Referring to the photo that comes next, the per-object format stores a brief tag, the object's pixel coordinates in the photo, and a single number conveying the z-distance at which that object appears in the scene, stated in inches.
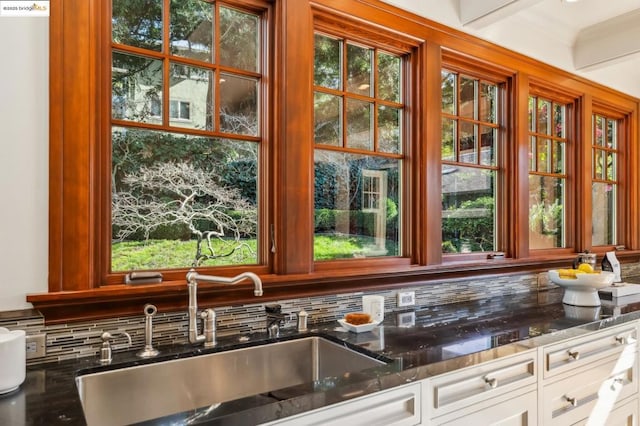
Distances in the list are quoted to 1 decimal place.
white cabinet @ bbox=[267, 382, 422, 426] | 43.6
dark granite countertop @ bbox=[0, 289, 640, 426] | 40.2
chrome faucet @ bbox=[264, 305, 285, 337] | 65.9
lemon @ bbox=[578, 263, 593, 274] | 93.2
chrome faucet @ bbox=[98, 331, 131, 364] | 52.9
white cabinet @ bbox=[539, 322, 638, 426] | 68.3
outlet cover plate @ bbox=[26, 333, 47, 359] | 51.0
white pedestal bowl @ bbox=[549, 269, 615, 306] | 86.7
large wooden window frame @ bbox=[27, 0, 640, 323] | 52.8
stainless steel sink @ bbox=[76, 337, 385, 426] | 50.9
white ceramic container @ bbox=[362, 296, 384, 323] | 73.5
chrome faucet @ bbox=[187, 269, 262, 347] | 58.4
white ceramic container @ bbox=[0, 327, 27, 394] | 43.1
